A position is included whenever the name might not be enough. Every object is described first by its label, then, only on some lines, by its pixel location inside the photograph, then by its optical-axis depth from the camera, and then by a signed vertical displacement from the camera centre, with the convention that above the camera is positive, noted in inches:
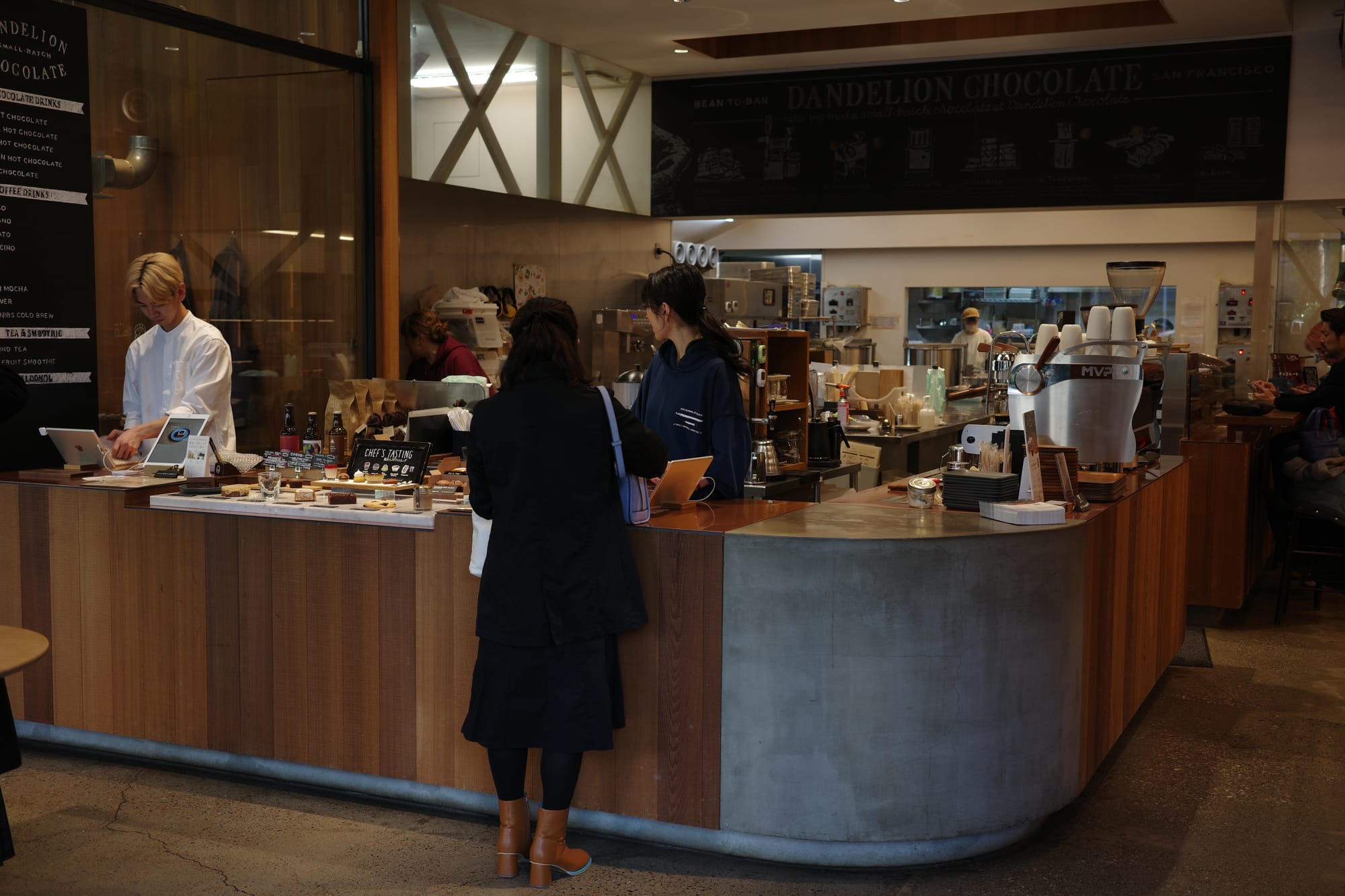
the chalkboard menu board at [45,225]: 184.5 +15.2
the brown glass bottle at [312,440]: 187.0 -16.3
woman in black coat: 121.5 -22.1
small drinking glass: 158.1 -19.2
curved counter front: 127.7 -36.3
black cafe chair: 263.4 -42.4
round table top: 97.1 -26.1
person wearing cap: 469.2 +1.9
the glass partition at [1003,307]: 519.8 +15.4
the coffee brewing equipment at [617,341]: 366.6 -1.4
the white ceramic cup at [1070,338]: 171.0 +0.8
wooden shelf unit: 261.1 -5.9
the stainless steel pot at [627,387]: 252.2 -10.2
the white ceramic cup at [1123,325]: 172.4 +2.8
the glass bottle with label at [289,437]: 189.8 -15.9
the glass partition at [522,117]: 295.4 +56.8
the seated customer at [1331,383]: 272.2 -7.4
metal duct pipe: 205.3 +26.8
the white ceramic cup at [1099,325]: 172.0 +2.6
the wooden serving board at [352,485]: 159.0 -19.5
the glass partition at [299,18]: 230.4 +60.3
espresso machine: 167.3 -6.8
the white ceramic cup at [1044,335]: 179.2 +1.3
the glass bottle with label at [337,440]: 199.5 -17.3
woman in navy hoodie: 166.9 -5.3
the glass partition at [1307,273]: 323.0 +19.4
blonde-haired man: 190.5 -4.8
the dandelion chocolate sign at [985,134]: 309.7 +55.2
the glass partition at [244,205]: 209.3 +23.5
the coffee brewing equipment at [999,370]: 186.7 -4.7
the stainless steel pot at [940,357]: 400.8 -4.9
